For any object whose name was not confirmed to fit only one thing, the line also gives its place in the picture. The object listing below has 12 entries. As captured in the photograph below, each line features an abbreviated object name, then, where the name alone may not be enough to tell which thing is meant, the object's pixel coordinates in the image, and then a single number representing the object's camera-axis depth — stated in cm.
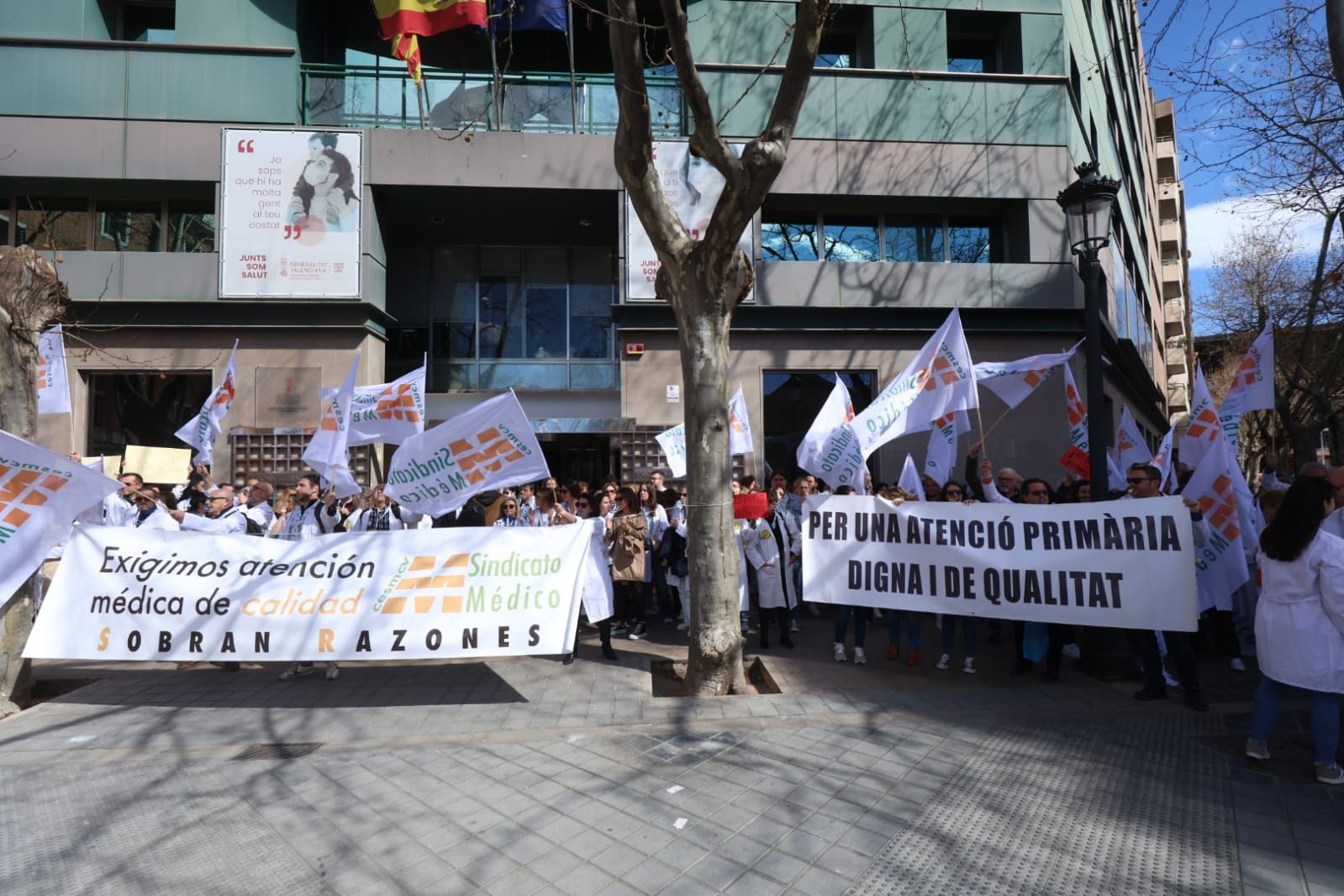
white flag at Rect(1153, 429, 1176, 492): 796
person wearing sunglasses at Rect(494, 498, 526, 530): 866
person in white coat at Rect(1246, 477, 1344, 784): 421
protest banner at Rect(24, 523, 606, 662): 578
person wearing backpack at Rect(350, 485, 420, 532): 805
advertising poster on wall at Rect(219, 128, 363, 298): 1289
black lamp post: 686
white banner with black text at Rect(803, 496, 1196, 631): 561
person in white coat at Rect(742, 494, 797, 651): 755
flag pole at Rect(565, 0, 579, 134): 1383
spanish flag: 1291
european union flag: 1347
